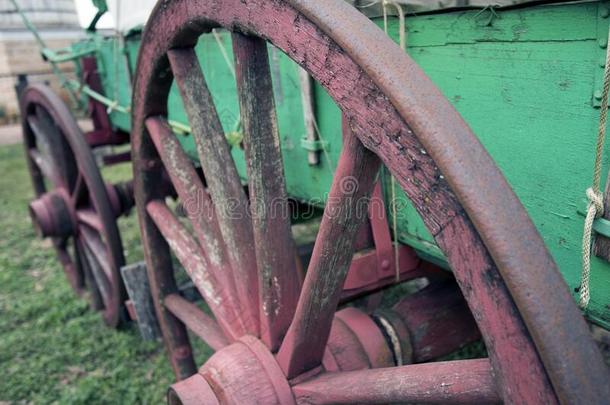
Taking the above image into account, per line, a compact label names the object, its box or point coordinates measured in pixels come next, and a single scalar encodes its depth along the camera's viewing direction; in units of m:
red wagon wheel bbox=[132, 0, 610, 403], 0.67
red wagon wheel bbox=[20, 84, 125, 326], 2.53
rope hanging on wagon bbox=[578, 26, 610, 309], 0.83
